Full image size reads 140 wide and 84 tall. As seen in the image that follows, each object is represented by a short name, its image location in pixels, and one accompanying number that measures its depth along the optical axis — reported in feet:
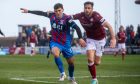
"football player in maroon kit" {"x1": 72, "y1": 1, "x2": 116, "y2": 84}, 47.85
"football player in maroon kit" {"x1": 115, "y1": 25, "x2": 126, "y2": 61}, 128.54
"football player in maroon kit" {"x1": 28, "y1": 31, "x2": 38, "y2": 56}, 152.05
